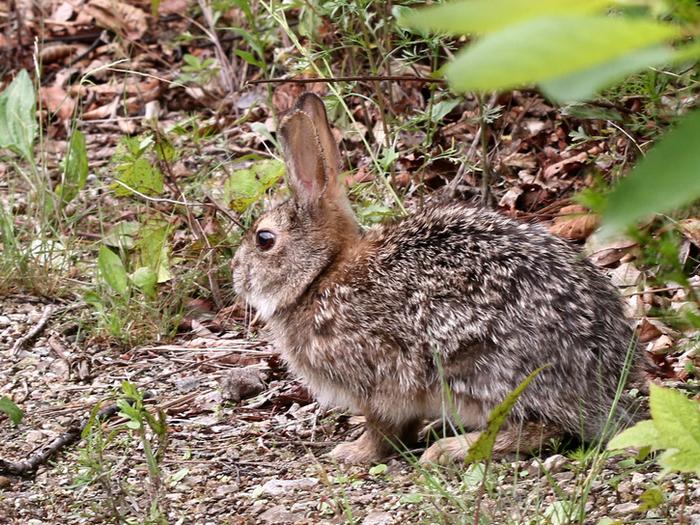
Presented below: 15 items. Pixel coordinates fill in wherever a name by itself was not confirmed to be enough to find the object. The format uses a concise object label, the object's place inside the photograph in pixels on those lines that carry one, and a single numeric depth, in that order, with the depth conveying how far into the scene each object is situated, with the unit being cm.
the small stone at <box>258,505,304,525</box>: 741
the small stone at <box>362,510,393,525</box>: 718
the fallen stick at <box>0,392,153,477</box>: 849
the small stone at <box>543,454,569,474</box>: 754
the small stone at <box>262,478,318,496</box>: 802
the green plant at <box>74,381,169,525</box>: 737
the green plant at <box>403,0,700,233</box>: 154
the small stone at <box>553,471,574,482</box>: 736
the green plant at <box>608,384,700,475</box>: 491
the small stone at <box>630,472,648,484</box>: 698
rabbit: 789
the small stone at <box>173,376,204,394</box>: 1030
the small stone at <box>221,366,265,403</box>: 1002
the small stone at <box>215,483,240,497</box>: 816
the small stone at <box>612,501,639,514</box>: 655
